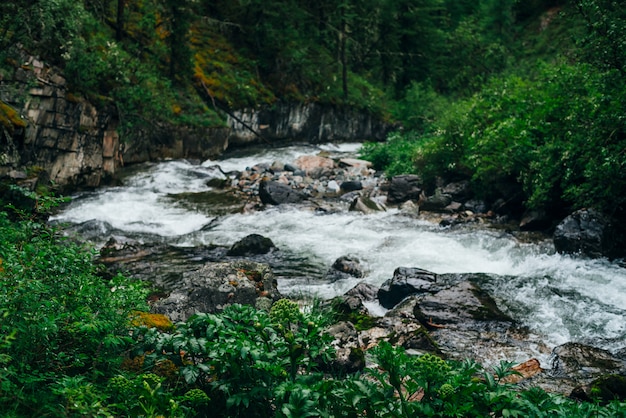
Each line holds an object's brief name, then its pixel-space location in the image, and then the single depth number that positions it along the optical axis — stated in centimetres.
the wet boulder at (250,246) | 1247
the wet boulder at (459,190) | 1705
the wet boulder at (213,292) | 718
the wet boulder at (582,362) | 678
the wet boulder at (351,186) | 2019
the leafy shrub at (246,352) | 376
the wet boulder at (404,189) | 1831
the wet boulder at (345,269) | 1106
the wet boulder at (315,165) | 2234
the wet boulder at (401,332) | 741
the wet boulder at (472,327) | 759
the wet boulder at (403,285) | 956
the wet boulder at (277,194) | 1767
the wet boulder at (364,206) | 1664
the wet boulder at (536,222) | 1354
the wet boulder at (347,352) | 616
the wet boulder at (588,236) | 1115
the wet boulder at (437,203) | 1639
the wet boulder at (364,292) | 970
